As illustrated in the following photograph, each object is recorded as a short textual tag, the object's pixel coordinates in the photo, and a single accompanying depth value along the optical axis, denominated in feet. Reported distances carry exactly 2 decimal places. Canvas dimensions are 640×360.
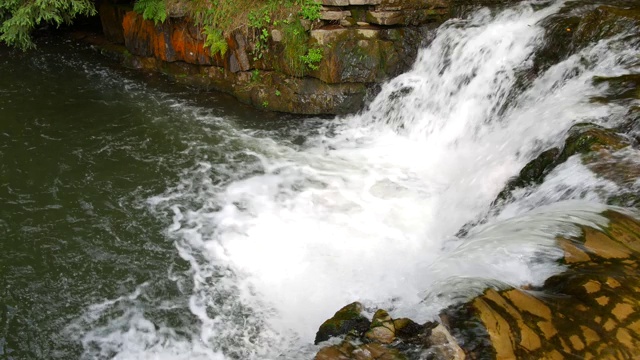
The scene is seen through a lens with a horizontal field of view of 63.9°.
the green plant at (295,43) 27.58
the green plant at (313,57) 27.30
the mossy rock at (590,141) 15.57
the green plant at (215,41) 28.76
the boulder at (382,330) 10.39
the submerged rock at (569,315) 9.61
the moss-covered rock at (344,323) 11.61
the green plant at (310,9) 27.37
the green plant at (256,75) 29.40
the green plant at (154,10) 30.02
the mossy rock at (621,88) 17.61
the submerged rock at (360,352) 10.01
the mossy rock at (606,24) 20.57
